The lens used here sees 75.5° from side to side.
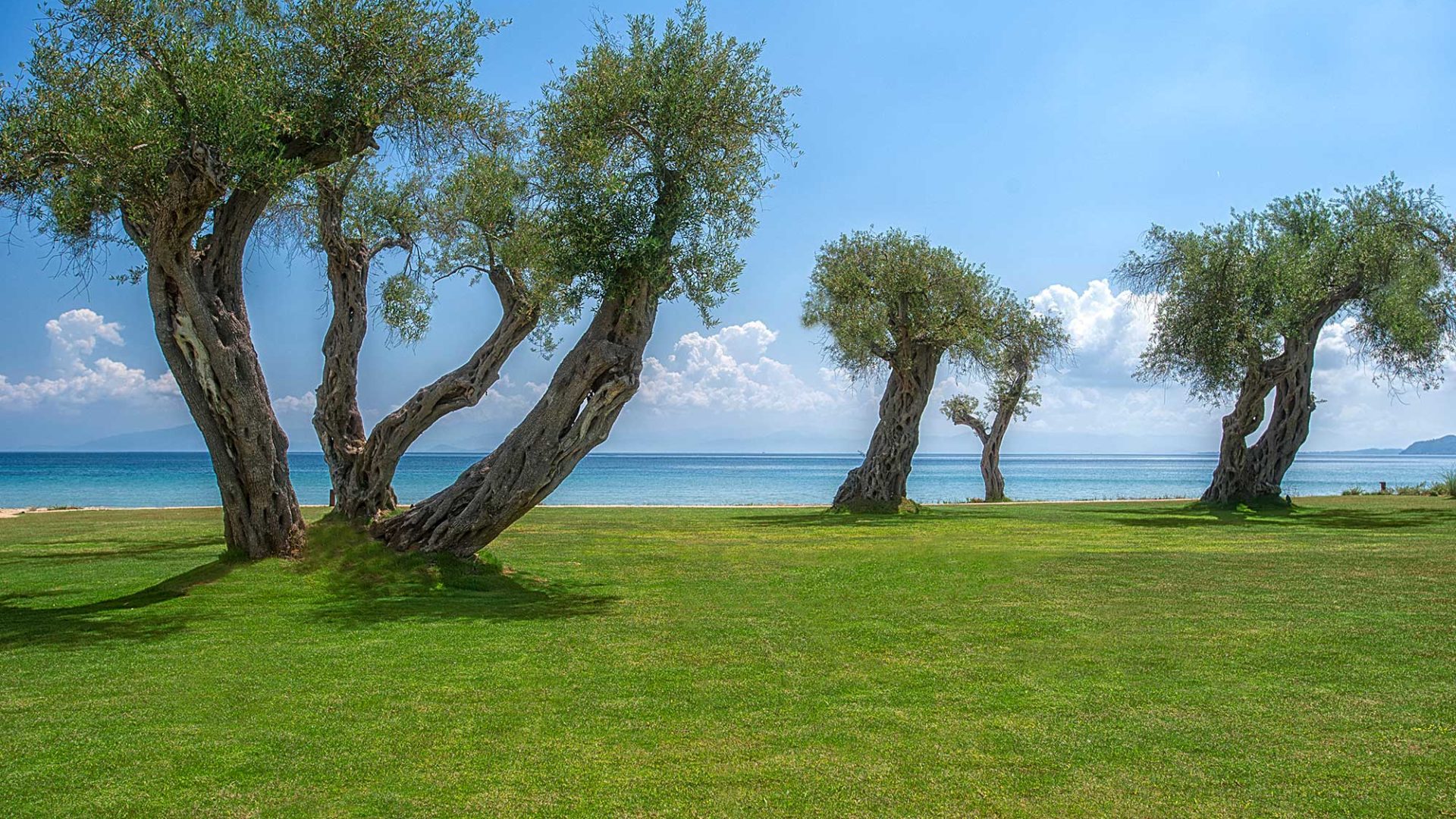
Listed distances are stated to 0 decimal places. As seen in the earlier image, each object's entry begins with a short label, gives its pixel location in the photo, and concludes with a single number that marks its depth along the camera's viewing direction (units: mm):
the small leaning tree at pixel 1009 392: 41375
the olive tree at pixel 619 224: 14773
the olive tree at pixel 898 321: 31891
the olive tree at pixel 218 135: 12039
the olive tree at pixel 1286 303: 30562
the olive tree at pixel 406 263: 18688
